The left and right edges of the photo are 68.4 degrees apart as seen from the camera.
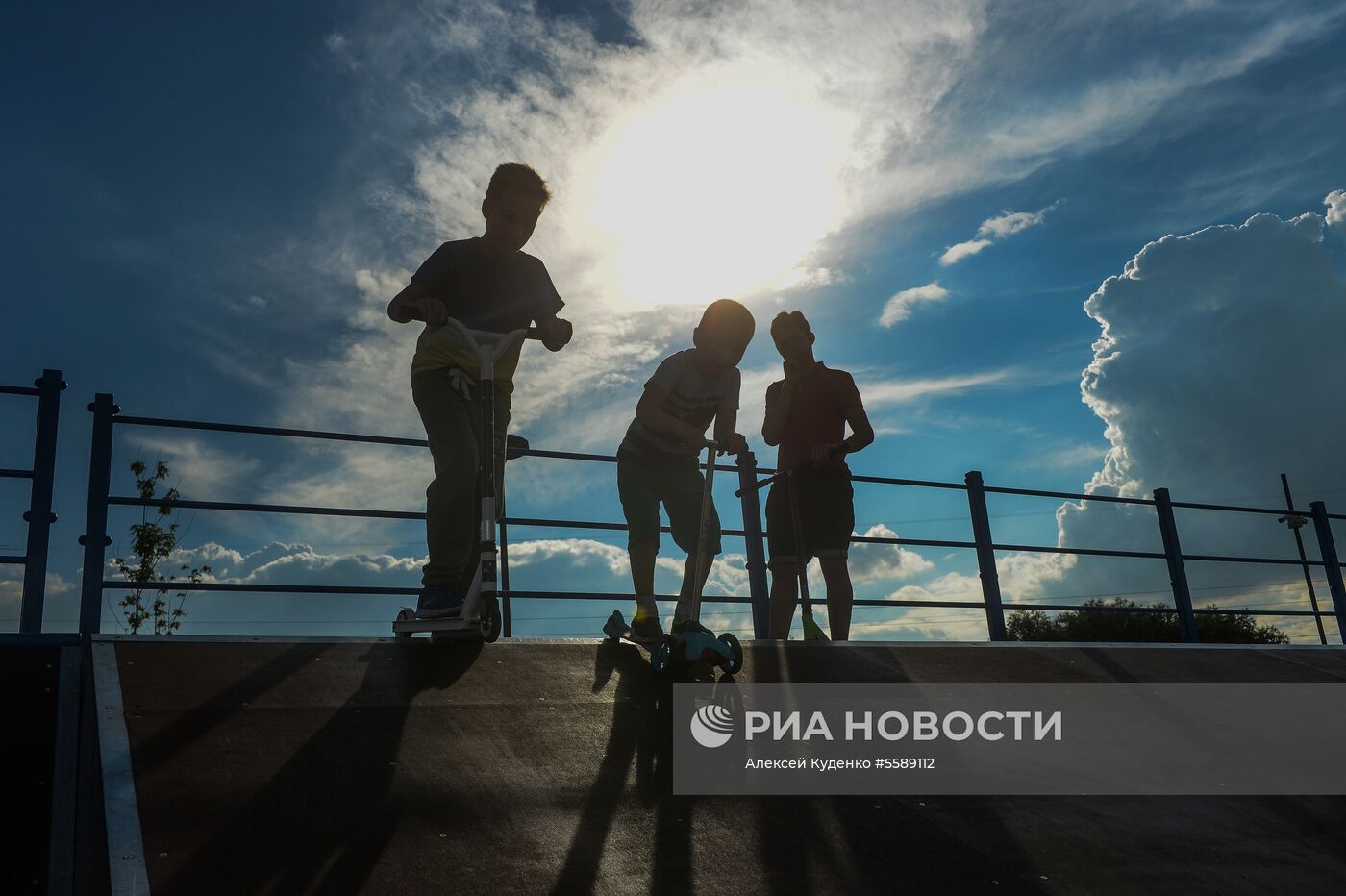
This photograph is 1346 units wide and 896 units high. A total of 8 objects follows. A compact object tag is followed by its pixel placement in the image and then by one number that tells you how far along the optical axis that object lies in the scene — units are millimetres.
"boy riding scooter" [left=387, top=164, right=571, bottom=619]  3619
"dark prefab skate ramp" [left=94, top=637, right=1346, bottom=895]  1961
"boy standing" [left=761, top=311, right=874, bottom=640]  4727
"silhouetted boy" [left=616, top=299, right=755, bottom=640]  3939
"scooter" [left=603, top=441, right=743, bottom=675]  3311
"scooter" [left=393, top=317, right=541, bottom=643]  3441
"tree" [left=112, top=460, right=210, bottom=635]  11500
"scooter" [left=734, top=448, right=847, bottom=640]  4777
